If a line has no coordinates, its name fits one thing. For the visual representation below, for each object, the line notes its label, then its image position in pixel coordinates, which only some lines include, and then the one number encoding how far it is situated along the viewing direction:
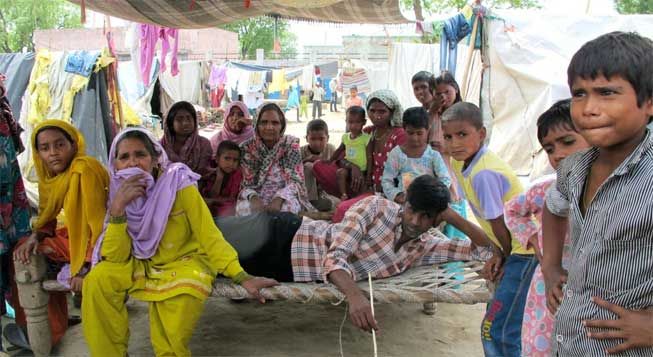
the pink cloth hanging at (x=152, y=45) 7.19
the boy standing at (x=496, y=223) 2.32
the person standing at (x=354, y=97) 19.28
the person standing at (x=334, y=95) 24.77
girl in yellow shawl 3.00
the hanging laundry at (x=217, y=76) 19.05
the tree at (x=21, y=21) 28.77
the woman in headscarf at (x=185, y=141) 4.57
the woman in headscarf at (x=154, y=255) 2.76
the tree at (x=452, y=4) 22.03
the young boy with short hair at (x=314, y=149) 5.01
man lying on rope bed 2.61
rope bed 2.83
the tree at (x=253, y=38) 39.69
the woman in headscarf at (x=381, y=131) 4.54
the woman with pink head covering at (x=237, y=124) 5.02
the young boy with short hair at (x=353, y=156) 4.75
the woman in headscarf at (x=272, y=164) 4.35
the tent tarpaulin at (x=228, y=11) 4.59
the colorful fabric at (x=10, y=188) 3.12
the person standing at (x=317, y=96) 20.95
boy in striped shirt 1.17
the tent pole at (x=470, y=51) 7.01
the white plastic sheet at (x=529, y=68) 8.64
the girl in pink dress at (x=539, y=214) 1.90
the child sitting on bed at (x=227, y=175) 4.39
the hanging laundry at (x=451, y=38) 6.73
